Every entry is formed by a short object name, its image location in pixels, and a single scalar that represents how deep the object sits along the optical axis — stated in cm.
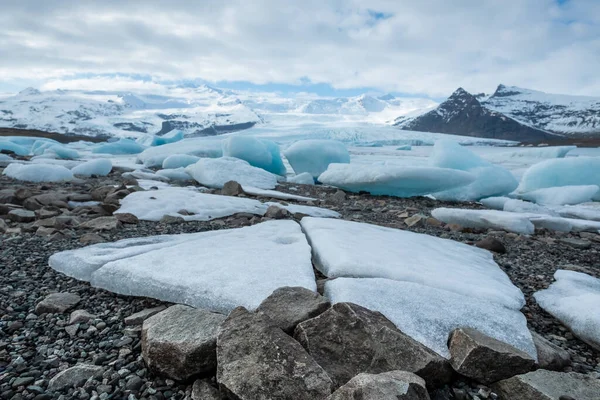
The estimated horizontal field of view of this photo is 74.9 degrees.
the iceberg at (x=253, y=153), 1256
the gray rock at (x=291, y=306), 170
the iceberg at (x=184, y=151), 1433
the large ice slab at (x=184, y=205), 463
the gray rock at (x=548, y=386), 139
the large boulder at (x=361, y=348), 149
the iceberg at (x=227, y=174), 806
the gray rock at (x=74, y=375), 146
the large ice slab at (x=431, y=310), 180
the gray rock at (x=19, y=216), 406
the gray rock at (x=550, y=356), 174
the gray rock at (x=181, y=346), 149
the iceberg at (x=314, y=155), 1205
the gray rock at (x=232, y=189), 657
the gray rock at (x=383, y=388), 118
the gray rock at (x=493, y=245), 377
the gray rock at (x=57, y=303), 204
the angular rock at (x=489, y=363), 155
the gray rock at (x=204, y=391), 140
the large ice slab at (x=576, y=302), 203
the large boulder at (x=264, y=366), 129
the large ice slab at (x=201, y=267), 205
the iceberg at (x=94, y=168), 957
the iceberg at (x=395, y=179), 726
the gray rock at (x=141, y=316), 191
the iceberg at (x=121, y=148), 2161
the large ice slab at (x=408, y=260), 235
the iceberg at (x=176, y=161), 1252
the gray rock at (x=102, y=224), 384
